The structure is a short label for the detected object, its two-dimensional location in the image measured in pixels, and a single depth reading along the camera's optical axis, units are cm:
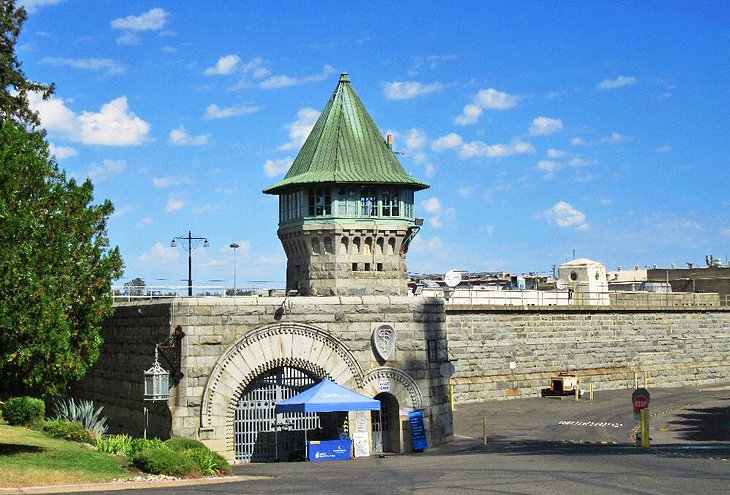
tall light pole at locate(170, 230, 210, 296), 5619
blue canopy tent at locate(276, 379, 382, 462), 3017
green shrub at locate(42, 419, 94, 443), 3167
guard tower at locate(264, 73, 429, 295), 4181
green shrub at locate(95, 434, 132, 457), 2931
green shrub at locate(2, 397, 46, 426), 3391
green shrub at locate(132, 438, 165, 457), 2730
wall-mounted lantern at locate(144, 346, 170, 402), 3047
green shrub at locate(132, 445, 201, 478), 2597
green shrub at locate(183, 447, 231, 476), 2692
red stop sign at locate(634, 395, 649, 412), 3264
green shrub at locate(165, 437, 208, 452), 2780
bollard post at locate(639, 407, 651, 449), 3338
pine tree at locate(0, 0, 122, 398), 2575
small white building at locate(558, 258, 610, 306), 8419
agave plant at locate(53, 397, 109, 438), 3381
